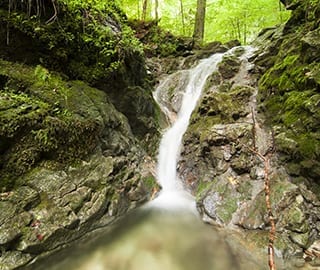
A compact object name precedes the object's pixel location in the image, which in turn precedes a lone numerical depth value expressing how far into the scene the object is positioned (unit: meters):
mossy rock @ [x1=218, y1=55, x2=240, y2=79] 7.84
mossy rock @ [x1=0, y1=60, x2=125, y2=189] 3.33
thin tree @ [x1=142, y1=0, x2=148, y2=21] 13.08
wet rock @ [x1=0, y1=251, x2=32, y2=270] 2.79
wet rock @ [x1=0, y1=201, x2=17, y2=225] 2.95
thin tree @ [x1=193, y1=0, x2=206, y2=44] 11.76
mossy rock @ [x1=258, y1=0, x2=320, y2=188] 4.18
